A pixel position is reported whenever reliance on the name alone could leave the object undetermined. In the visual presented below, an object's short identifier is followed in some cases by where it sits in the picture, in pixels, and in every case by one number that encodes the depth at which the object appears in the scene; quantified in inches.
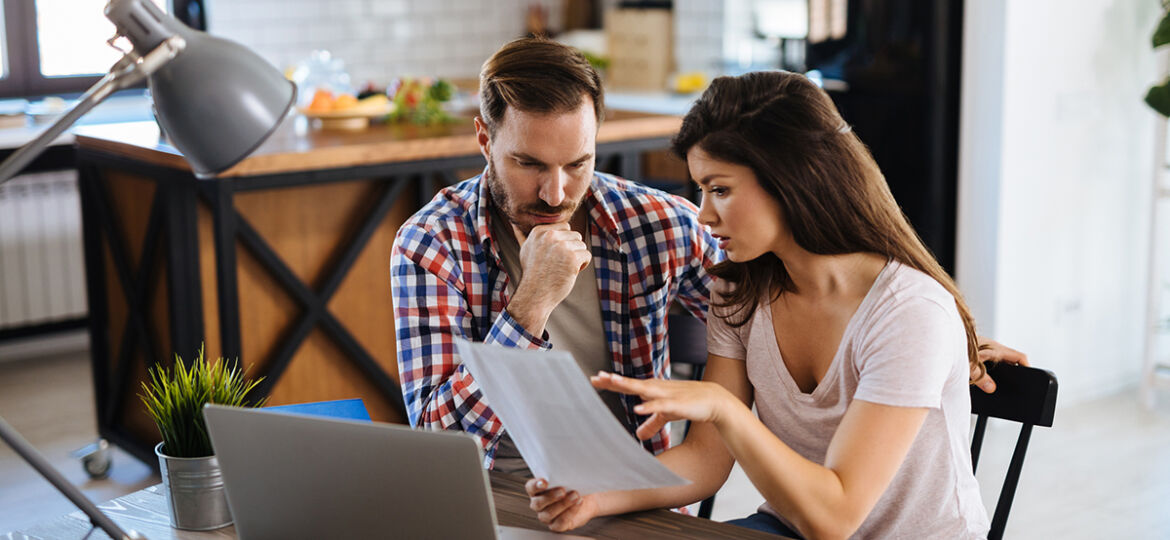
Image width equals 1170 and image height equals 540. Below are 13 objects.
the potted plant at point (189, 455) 54.2
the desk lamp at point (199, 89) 41.8
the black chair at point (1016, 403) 62.7
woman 53.2
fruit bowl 147.6
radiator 187.5
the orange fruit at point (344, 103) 148.3
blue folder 57.0
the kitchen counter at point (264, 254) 123.1
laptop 42.6
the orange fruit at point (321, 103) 148.1
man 64.7
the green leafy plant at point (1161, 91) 140.2
